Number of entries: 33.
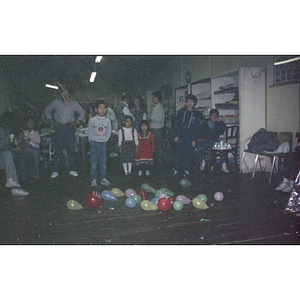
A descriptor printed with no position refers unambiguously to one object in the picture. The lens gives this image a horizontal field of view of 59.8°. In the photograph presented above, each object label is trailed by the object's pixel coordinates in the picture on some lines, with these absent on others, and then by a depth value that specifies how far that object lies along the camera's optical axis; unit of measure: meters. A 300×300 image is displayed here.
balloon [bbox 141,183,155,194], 3.32
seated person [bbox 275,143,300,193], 2.94
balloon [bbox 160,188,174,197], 3.09
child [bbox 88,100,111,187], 3.55
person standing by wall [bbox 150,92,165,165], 4.87
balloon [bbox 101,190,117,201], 3.01
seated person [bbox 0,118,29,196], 3.19
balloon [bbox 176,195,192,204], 2.82
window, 3.69
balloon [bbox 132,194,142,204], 2.85
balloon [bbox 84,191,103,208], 2.77
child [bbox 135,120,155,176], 4.38
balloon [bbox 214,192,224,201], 2.98
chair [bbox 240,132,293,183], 3.68
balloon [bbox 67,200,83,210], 2.75
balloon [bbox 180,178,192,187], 3.66
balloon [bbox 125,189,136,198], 3.07
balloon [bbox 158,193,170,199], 2.89
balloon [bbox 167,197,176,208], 2.74
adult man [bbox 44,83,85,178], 4.26
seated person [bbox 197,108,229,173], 4.73
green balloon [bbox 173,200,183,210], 2.67
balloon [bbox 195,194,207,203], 2.88
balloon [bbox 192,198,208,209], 2.72
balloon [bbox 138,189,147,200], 2.98
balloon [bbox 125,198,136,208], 2.77
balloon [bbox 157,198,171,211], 2.62
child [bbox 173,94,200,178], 4.25
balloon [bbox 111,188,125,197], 3.18
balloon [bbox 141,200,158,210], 2.68
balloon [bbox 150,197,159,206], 2.77
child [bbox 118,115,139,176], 4.17
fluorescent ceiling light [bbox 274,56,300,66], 3.70
